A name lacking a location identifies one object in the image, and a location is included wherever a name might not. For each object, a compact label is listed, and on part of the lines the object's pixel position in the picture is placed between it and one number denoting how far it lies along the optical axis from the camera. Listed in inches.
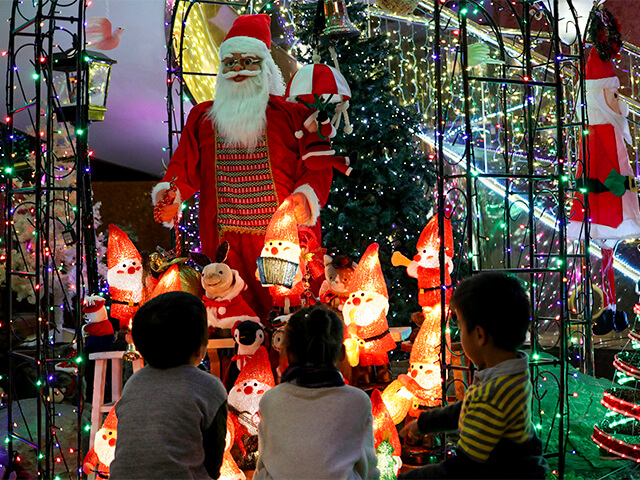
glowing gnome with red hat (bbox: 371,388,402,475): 133.0
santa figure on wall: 183.9
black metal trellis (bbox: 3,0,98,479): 139.6
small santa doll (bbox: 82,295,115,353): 149.9
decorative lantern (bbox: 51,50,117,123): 176.9
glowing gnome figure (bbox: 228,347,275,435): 131.0
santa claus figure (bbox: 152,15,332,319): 162.9
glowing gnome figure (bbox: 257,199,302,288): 141.4
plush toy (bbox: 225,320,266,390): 135.5
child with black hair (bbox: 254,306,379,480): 84.3
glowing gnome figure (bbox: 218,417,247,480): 122.0
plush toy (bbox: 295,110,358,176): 156.5
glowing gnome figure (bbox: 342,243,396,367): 140.4
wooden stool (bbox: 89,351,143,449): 143.6
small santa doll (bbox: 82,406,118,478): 128.6
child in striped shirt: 74.9
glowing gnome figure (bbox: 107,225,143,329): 147.3
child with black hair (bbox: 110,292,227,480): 79.6
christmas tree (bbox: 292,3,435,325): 260.1
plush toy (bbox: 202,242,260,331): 143.0
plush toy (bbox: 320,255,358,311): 150.5
